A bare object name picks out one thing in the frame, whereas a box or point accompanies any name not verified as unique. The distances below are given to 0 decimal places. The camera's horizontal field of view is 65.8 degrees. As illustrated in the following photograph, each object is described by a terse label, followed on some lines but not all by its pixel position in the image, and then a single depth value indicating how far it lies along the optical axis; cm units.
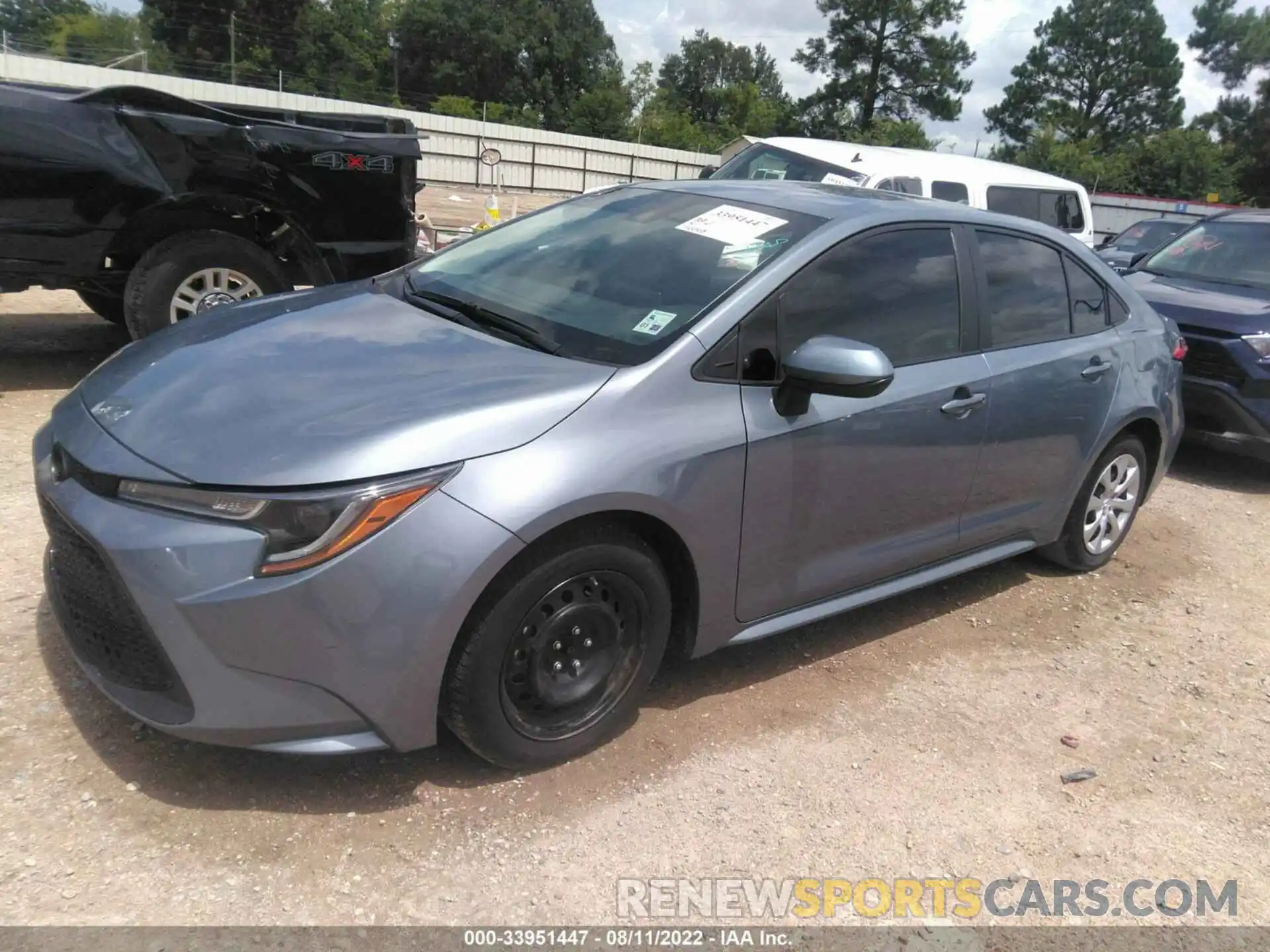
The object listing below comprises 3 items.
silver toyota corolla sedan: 234
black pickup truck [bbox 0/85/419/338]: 522
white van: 924
